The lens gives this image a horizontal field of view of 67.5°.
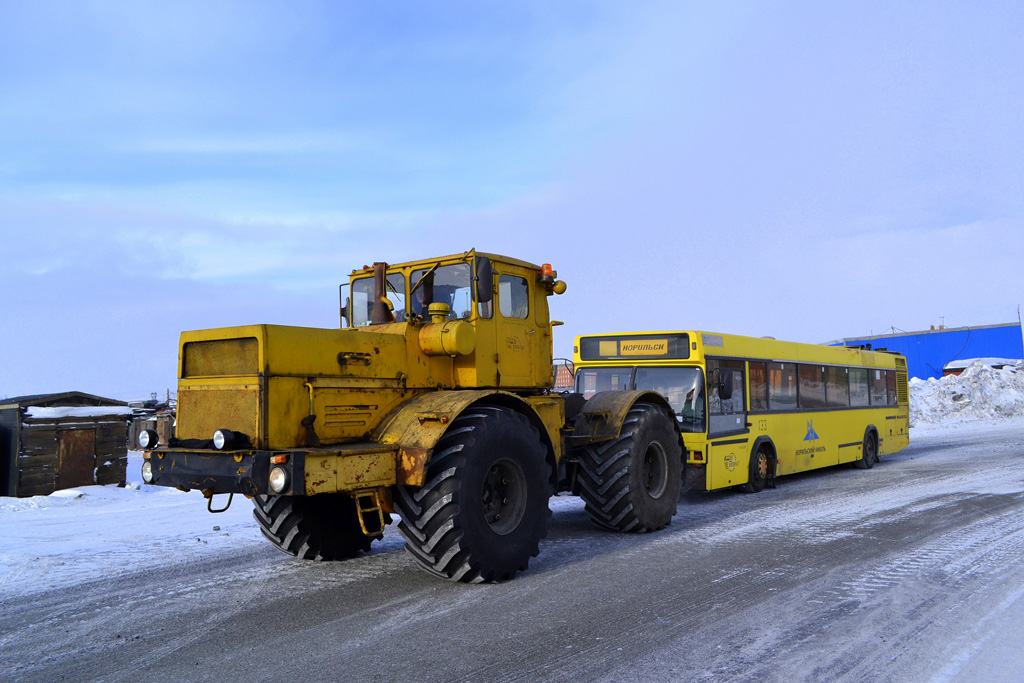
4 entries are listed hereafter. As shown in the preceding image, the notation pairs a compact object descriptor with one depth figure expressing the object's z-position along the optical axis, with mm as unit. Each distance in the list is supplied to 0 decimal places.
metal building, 55844
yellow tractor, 5938
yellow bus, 11305
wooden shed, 12273
